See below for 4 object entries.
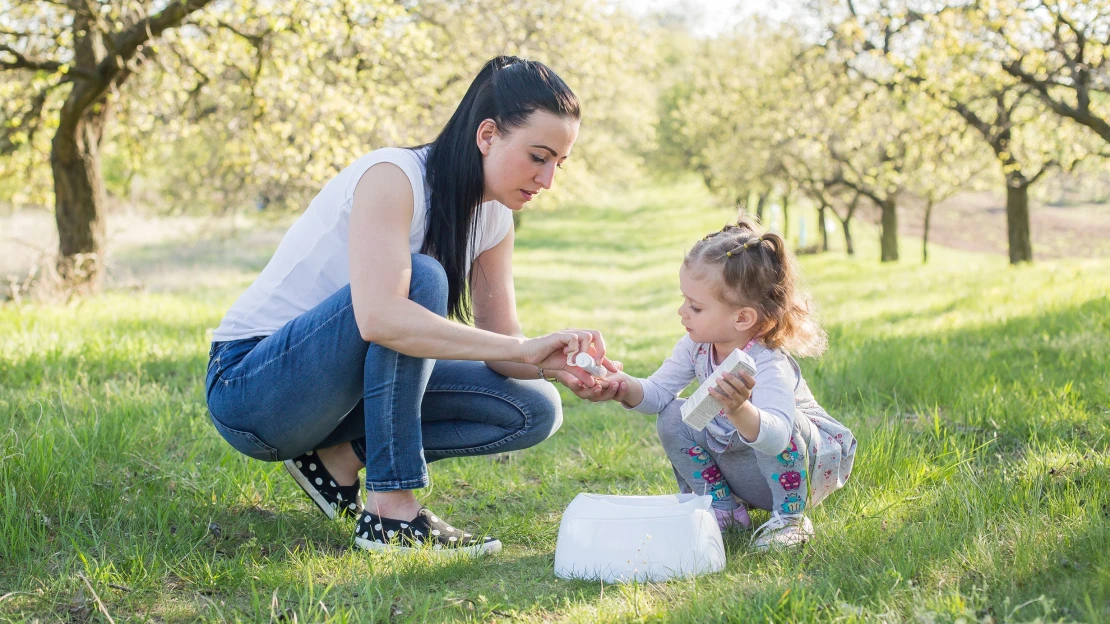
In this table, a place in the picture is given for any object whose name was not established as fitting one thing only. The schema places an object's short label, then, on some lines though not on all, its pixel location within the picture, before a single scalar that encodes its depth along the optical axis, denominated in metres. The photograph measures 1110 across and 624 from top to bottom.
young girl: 2.79
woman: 2.70
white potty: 2.46
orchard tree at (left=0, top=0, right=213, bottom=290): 7.68
